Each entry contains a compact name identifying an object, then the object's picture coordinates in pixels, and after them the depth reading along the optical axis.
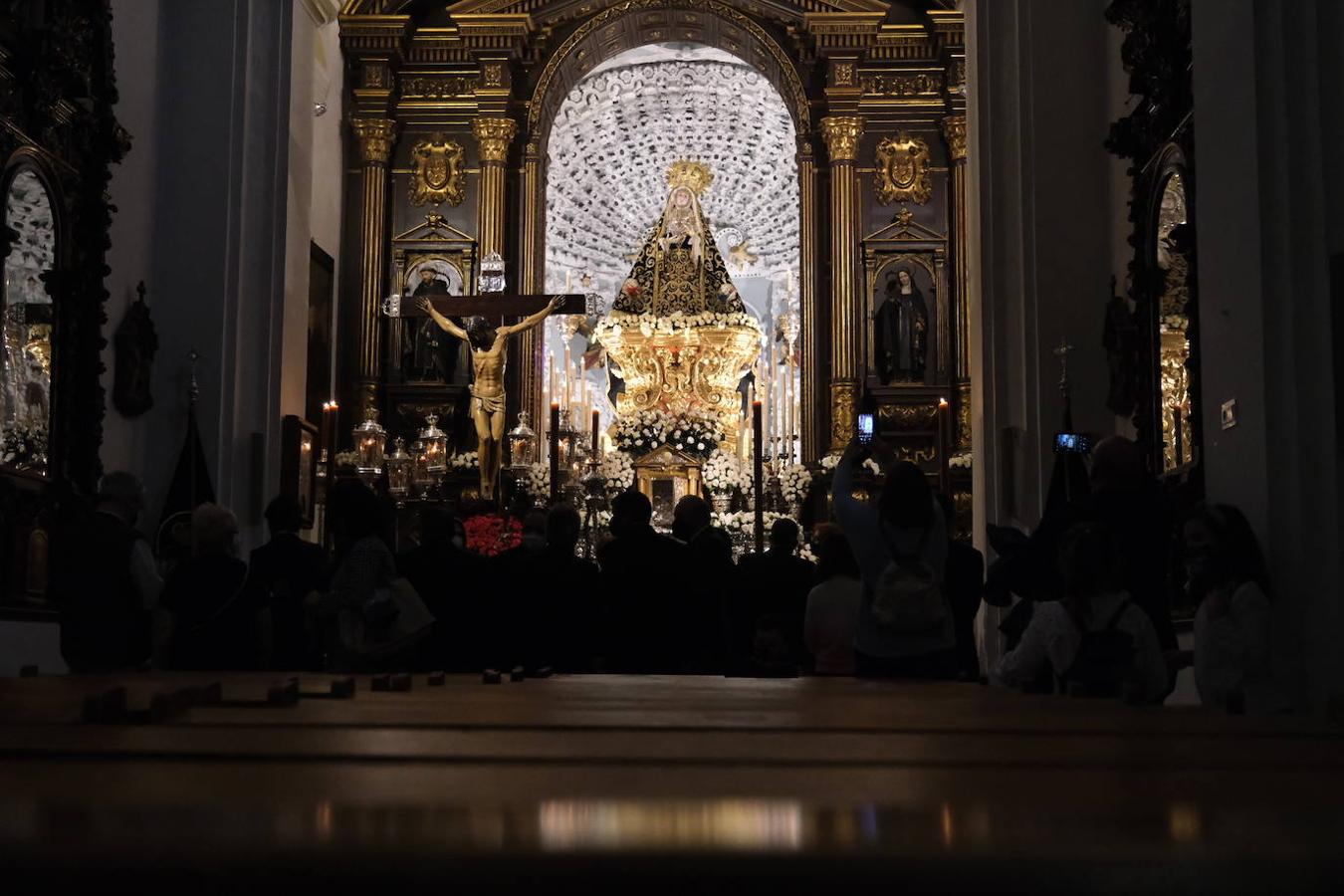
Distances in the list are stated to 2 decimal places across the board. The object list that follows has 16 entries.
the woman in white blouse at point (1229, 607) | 4.61
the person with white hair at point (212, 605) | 5.76
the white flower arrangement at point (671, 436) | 15.79
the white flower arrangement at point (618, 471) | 14.88
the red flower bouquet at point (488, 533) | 12.56
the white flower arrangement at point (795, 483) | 15.63
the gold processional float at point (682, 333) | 18.28
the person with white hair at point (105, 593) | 5.68
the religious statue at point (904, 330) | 17.69
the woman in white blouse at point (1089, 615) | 4.36
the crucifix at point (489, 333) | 15.44
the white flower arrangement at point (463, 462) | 17.16
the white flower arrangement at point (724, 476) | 15.29
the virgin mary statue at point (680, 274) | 18.67
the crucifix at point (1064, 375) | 8.98
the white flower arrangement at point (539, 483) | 15.09
